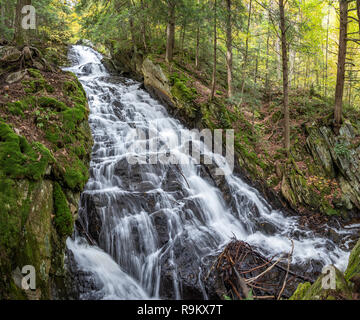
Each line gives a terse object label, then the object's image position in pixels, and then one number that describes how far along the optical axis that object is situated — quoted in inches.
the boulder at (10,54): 297.0
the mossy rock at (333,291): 116.8
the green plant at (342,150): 396.2
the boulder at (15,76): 267.7
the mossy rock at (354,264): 138.6
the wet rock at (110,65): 698.1
